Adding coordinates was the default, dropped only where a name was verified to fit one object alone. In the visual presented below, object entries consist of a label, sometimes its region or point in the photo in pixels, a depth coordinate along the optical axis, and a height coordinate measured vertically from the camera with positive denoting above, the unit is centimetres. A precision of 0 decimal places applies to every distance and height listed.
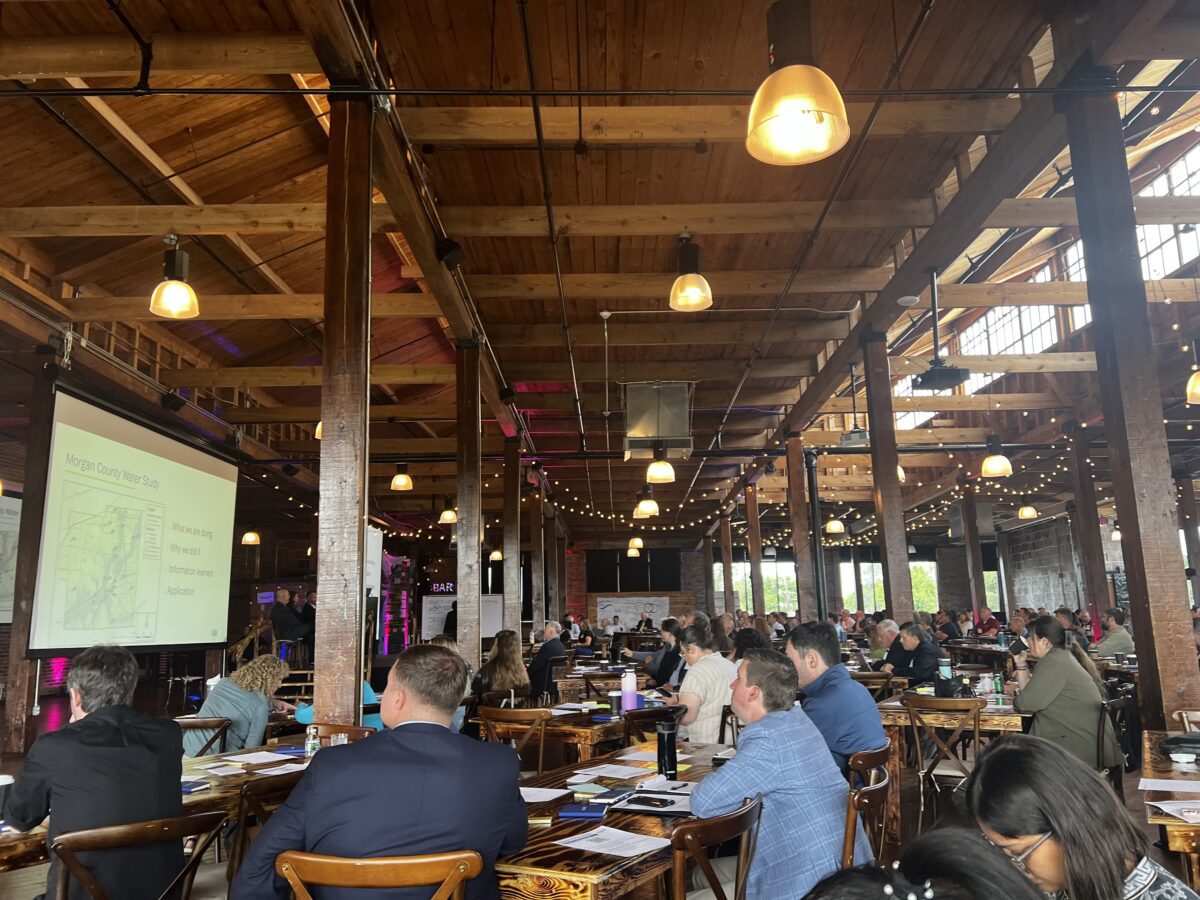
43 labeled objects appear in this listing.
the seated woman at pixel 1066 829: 153 -41
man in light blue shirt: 263 -59
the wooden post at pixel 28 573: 759 +45
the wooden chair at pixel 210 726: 483 -59
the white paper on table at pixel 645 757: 387 -66
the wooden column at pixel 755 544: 1817 +129
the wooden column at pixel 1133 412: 441 +98
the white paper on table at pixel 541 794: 312 -66
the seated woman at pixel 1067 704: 494 -60
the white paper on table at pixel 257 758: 416 -67
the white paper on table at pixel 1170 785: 293 -64
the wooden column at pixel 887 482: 895 +125
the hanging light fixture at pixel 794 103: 313 +181
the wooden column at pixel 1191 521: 1770 +151
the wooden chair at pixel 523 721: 507 -64
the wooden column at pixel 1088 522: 1368 +122
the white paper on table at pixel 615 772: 350 -66
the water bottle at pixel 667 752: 338 -55
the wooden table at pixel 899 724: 541 -77
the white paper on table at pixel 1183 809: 253 -64
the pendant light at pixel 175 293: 604 +225
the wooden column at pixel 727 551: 2388 +156
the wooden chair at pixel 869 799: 265 -61
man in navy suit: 211 -47
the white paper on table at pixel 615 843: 244 -67
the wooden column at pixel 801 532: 1262 +107
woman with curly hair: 503 -49
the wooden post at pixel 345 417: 437 +102
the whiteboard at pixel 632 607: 3066 +6
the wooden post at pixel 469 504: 834 +106
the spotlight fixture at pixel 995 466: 1084 +167
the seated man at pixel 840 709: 398 -48
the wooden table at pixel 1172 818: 247 -66
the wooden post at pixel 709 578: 2909 +98
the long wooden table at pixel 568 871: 222 -68
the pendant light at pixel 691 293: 582 +208
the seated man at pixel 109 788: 259 -50
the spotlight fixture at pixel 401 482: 1240 +187
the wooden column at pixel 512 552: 1112 +76
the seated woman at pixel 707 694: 535 -52
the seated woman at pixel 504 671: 713 -48
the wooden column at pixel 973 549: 2037 +121
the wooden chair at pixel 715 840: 217 -59
